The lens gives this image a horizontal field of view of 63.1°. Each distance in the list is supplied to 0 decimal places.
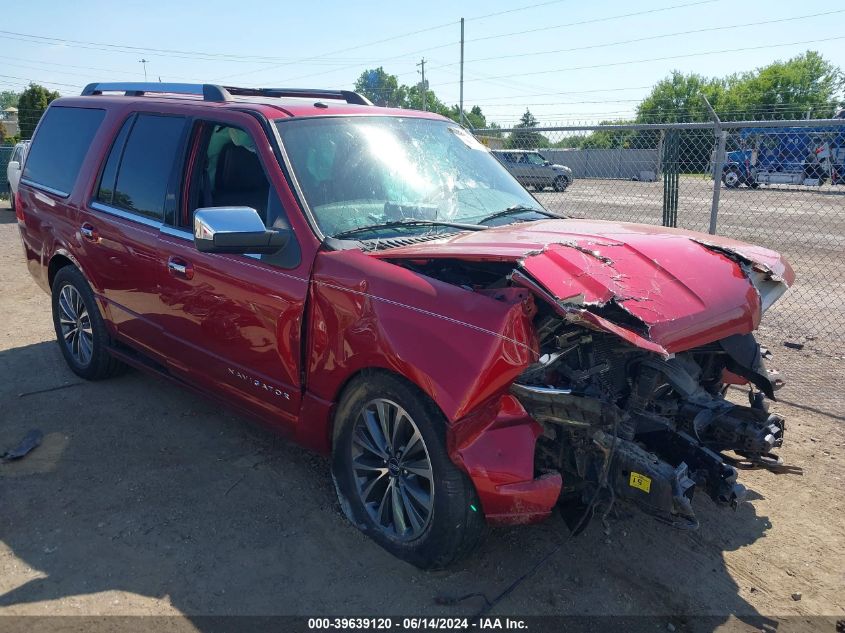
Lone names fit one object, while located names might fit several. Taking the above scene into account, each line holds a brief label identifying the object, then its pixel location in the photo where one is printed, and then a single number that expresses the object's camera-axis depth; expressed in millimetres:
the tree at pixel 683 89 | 68938
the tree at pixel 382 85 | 97875
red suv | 2764
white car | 6990
